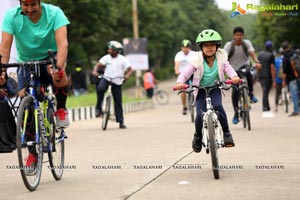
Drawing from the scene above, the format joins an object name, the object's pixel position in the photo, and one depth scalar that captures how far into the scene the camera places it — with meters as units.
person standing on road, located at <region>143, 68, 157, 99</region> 38.59
